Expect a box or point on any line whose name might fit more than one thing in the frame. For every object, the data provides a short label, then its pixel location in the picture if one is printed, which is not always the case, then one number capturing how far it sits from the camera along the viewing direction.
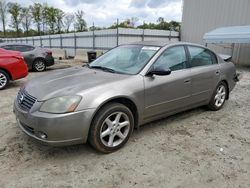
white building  14.23
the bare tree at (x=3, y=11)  43.47
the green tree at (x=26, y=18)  46.52
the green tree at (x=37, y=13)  46.03
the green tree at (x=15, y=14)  45.25
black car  10.42
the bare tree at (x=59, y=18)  45.86
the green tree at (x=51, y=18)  45.44
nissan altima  2.86
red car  6.86
